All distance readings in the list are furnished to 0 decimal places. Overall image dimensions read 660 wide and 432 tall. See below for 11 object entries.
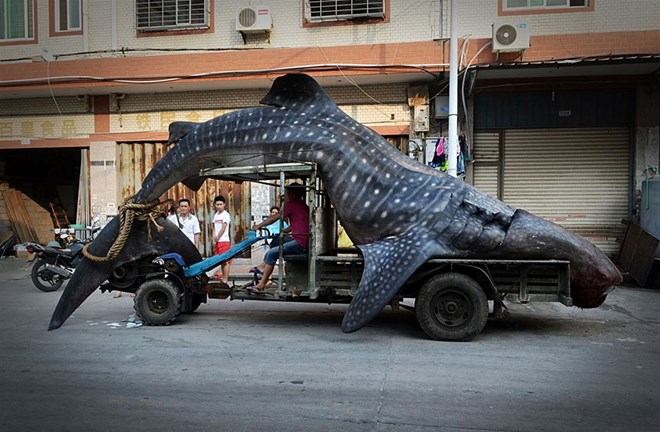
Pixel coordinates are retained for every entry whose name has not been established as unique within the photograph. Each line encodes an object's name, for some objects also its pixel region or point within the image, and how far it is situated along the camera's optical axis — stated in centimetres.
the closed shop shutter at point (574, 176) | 1185
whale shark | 593
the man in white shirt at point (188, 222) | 941
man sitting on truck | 682
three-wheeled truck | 592
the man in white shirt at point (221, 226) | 947
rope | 687
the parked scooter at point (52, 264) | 1013
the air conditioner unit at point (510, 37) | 1084
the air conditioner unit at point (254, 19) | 1232
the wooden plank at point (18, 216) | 1524
